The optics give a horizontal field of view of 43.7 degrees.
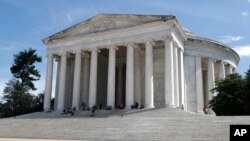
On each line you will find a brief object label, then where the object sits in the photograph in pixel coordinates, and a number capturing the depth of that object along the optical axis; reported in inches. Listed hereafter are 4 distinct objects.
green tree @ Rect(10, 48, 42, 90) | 2586.1
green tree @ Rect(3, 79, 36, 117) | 2432.3
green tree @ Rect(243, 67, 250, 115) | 1361.3
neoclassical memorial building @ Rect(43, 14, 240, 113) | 1649.9
